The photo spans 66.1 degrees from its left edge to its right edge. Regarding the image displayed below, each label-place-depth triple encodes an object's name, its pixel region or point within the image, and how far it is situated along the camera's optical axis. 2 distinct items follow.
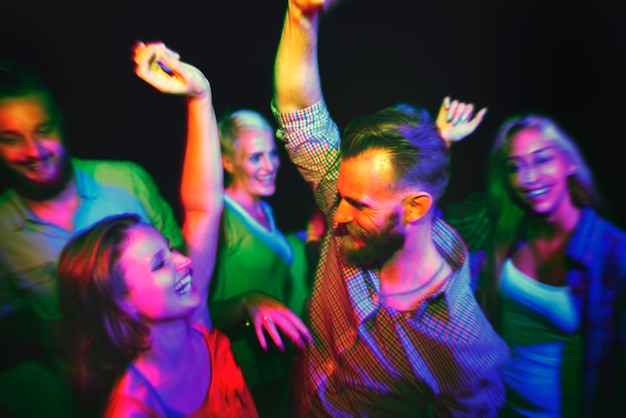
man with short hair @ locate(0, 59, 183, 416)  1.54
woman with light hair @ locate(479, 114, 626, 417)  1.99
